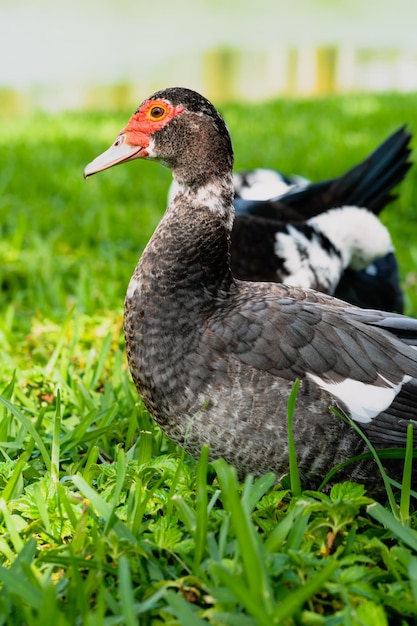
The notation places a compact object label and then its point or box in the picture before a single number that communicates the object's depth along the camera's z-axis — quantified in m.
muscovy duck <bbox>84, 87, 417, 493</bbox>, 1.81
